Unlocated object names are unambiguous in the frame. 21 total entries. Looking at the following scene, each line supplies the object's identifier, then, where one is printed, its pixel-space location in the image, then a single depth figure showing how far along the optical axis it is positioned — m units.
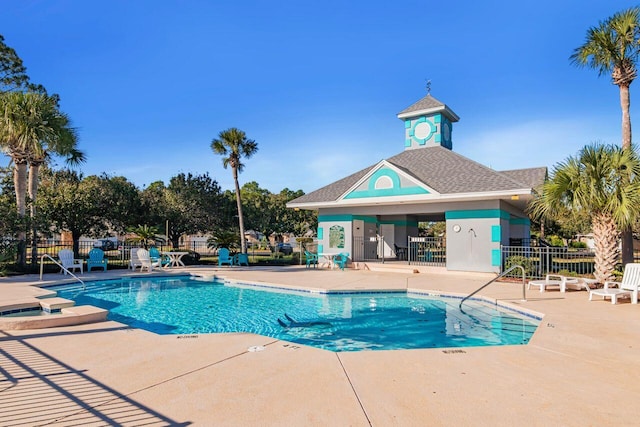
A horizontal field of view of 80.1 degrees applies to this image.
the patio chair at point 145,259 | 16.66
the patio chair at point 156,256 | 17.79
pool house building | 15.85
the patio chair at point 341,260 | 18.84
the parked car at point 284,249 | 36.55
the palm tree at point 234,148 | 22.50
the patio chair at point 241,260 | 20.30
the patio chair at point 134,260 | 17.09
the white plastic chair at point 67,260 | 15.19
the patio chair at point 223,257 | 19.48
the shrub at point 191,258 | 20.42
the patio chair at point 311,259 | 19.22
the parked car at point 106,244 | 36.69
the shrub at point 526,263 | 13.79
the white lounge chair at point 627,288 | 8.97
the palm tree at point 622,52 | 14.45
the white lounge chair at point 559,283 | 10.69
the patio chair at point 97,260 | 16.59
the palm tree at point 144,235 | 20.28
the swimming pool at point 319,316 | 7.56
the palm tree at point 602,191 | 10.54
